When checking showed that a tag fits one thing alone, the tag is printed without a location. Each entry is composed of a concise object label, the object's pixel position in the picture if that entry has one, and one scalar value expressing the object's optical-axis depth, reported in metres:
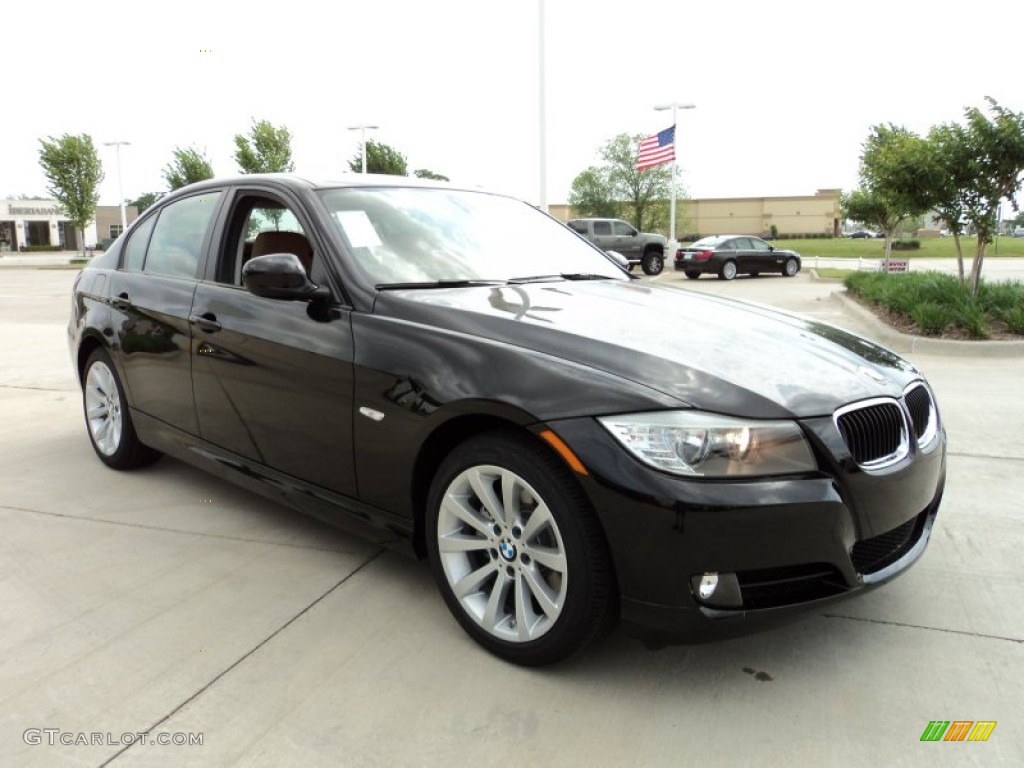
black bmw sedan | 2.29
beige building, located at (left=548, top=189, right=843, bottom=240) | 94.38
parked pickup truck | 28.02
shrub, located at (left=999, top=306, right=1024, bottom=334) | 9.12
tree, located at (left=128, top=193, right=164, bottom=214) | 83.19
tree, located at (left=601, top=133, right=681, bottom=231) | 61.12
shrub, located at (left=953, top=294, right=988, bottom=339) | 9.09
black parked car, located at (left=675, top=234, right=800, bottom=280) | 26.66
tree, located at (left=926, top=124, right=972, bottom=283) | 10.35
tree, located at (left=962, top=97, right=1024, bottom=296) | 9.88
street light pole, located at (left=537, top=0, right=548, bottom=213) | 20.38
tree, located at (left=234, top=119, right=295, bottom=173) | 43.25
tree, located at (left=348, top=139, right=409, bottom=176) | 43.22
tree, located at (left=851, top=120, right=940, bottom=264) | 10.73
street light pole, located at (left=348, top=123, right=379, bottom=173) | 34.57
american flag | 27.83
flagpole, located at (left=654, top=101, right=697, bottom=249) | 31.98
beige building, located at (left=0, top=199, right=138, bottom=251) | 83.94
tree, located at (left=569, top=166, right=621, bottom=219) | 61.91
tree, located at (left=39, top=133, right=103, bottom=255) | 43.47
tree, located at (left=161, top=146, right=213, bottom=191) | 45.12
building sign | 84.12
